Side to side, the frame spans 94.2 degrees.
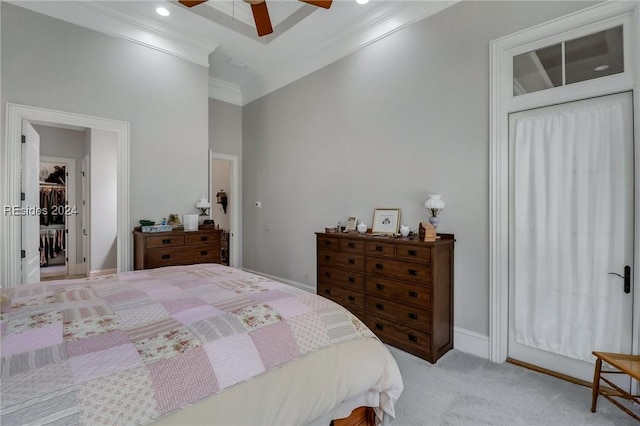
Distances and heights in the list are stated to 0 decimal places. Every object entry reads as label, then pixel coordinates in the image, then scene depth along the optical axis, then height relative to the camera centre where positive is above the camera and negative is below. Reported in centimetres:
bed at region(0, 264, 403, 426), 86 -51
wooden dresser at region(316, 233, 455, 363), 261 -74
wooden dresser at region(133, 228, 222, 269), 347 -44
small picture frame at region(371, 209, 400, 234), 327 -10
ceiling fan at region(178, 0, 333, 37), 243 +169
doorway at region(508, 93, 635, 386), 211 -15
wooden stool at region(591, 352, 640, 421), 172 -91
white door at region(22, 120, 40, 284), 307 +6
